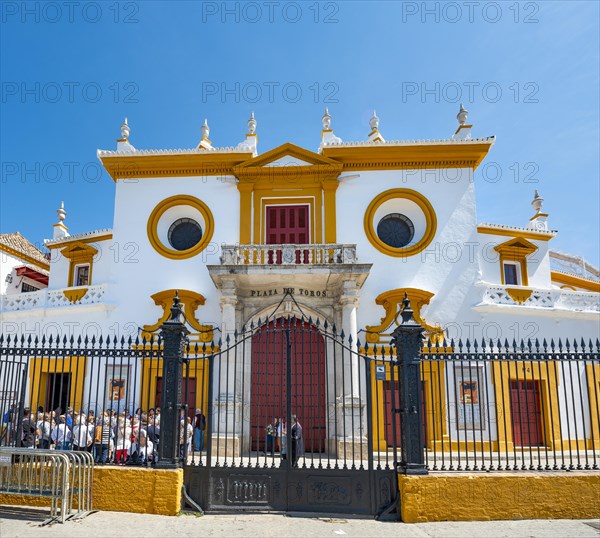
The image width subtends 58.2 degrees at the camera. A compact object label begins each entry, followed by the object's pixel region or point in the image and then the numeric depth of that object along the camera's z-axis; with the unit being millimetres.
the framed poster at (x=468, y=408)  13836
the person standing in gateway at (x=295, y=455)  8266
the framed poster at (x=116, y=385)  14749
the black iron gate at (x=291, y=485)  7973
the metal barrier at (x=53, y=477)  7418
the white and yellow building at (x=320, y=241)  16141
